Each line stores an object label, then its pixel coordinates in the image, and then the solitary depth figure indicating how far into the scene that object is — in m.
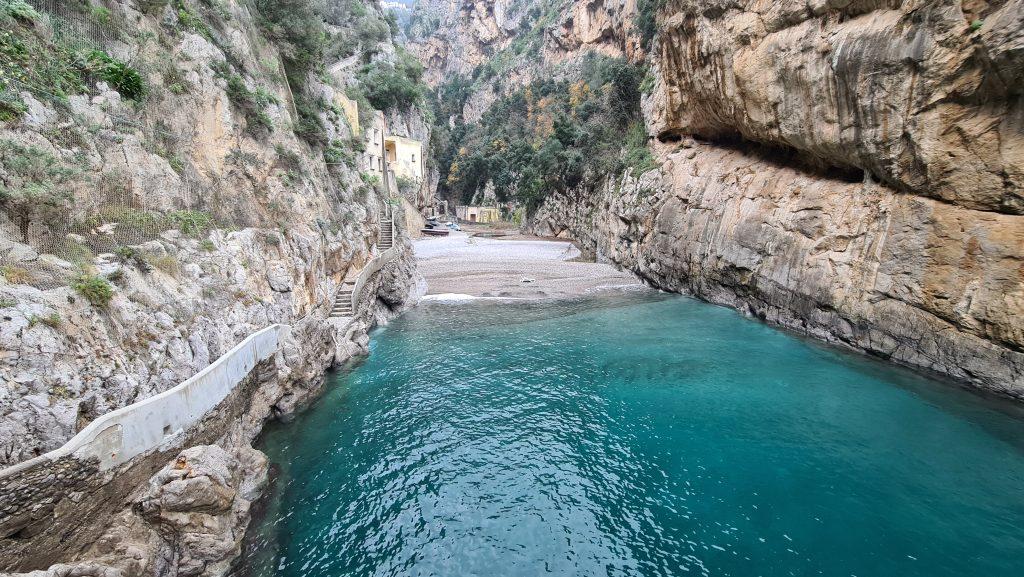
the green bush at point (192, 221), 10.98
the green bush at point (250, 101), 14.28
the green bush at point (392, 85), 51.50
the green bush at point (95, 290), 7.46
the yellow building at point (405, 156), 54.62
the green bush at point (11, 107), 7.61
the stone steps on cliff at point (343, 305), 18.67
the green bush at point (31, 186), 7.23
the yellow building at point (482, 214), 81.88
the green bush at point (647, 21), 37.11
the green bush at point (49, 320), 6.45
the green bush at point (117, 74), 9.91
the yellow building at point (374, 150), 40.88
